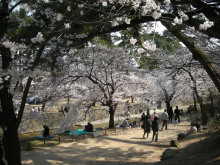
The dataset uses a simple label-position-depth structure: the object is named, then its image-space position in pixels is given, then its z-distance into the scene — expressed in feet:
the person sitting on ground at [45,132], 37.01
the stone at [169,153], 19.06
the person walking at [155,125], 28.35
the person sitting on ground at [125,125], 43.29
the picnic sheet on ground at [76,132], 39.37
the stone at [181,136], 27.74
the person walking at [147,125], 31.42
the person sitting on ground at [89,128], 39.49
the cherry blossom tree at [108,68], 40.52
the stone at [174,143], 22.28
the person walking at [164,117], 36.04
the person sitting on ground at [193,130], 28.73
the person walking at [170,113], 50.37
